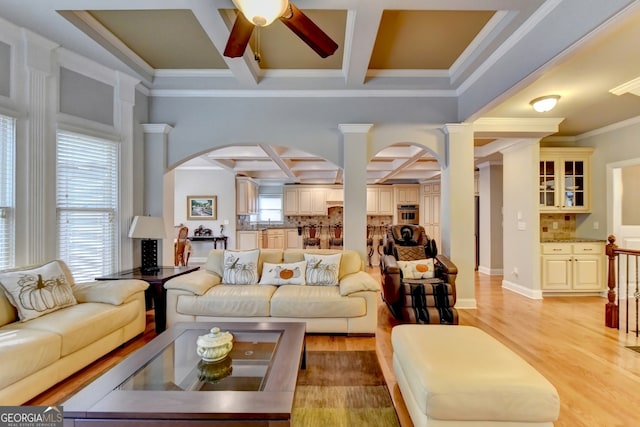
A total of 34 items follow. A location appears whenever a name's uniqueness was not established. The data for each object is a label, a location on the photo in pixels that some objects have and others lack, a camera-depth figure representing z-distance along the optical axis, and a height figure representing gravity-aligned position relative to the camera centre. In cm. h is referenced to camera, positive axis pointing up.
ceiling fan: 183 +123
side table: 337 -83
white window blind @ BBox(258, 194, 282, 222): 1027 +24
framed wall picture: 830 +19
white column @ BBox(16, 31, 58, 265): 297 +59
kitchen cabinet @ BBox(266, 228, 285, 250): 916 -69
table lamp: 367 -25
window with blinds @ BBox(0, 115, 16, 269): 283 +21
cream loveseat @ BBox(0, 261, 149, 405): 198 -82
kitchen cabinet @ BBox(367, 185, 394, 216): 977 +47
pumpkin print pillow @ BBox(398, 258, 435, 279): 392 -69
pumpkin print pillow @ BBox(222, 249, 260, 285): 367 -63
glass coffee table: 136 -87
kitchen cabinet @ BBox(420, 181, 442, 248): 918 +17
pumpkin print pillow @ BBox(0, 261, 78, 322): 243 -62
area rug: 196 -127
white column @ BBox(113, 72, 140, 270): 382 +74
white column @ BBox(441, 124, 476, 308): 416 +9
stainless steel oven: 973 +5
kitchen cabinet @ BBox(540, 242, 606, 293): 488 -81
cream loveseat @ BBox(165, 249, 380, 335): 322 -91
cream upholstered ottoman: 156 -89
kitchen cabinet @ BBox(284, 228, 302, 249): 956 -75
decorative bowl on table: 191 -81
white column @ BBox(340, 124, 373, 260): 411 +37
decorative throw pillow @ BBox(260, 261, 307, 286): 365 -69
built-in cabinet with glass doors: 522 +60
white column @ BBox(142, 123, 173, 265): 420 +58
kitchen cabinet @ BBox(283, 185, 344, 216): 992 +45
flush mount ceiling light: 370 +133
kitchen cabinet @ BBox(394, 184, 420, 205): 970 +64
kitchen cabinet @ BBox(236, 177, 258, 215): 855 +51
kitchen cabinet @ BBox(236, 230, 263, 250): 830 -62
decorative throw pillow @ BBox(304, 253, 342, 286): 362 -64
